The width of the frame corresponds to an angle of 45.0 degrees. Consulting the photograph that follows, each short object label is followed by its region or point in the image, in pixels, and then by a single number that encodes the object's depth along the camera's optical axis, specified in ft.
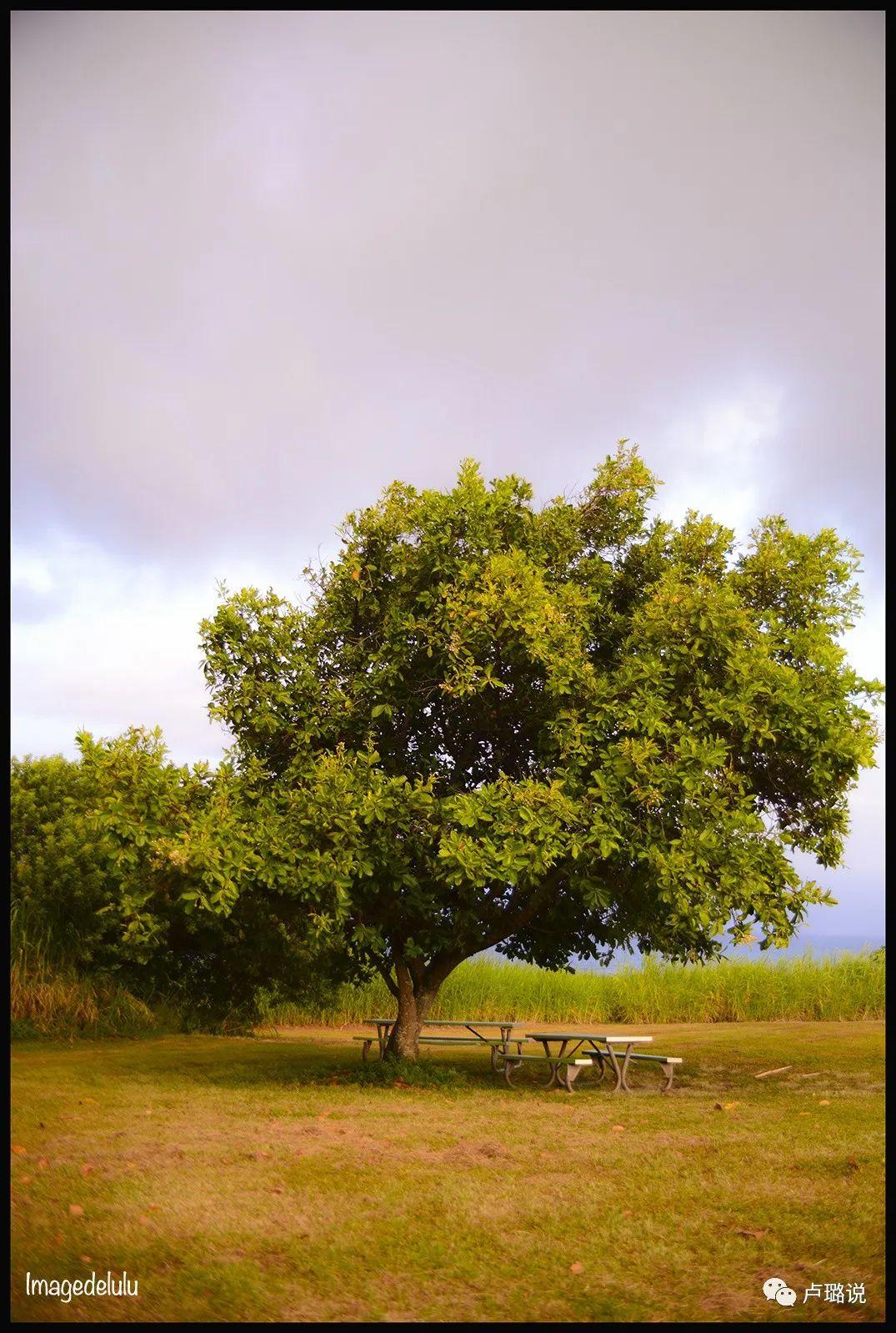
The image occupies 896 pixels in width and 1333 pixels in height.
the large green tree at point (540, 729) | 39.24
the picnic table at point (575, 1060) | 43.19
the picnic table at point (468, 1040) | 46.65
